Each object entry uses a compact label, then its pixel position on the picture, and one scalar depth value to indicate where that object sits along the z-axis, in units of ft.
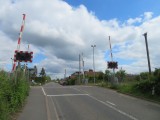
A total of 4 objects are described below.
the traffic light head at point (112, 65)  44.83
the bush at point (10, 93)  13.80
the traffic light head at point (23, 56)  23.63
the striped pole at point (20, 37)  21.94
